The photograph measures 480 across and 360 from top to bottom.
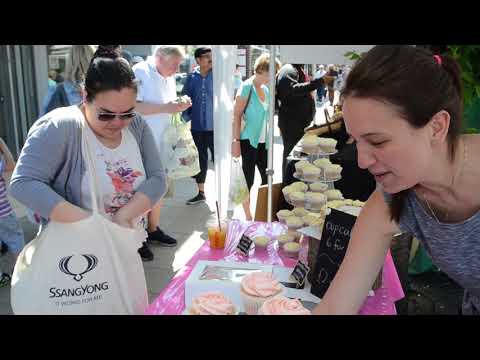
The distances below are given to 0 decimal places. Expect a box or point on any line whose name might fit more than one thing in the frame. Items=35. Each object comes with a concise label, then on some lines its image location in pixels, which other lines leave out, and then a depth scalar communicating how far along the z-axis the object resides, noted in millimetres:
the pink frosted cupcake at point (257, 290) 1567
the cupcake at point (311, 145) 2963
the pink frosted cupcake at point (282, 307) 1170
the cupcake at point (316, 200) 2466
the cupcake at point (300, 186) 2600
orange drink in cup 2318
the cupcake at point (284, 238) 2267
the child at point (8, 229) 3461
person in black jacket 4855
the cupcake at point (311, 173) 2633
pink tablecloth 1749
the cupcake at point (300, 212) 2410
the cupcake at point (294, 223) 2295
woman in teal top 4562
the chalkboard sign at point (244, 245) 2195
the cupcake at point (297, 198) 2480
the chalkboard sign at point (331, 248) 1696
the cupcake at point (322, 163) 2762
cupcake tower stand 2514
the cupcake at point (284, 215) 2402
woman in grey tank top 1018
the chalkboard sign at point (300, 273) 1820
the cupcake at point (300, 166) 2708
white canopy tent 3148
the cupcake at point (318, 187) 2572
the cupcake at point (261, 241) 2266
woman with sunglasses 1778
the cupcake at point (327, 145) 2988
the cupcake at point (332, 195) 2572
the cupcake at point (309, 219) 2227
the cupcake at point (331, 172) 2719
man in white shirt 4043
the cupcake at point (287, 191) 2550
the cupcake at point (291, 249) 2195
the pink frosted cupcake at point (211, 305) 1356
